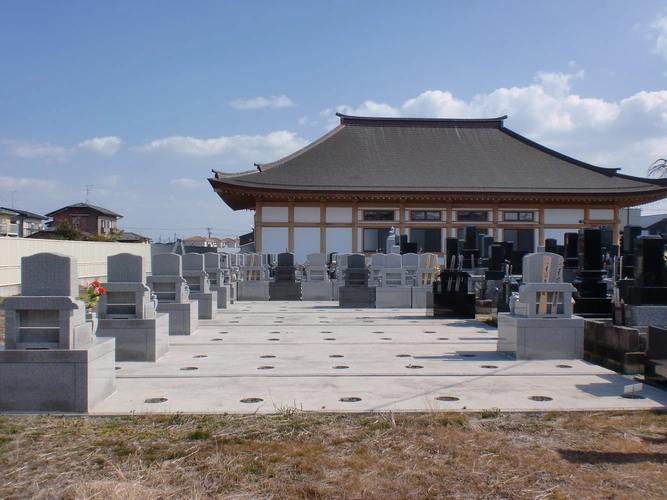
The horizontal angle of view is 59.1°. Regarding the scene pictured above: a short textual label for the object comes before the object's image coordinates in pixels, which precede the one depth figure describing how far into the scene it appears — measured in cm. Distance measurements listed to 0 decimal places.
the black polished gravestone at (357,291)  1644
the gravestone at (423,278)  1658
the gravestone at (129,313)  803
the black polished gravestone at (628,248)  1551
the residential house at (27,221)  5736
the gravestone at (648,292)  870
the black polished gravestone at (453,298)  1370
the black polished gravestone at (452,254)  1556
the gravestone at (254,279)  1945
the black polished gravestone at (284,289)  1923
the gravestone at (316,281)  1920
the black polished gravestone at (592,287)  1094
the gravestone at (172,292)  1005
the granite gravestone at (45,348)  553
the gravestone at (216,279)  1567
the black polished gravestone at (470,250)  1848
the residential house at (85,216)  6344
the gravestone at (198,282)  1267
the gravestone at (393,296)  1644
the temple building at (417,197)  2944
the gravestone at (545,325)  824
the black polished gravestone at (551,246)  1959
